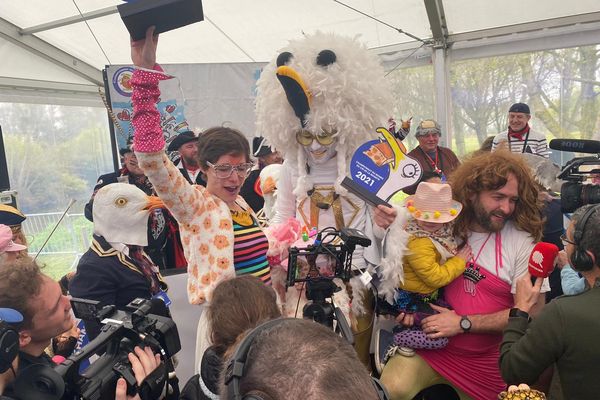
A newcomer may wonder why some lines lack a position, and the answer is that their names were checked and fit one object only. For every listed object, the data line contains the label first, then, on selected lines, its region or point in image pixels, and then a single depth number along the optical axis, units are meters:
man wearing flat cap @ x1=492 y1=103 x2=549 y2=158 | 3.92
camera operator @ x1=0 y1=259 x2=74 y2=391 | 1.21
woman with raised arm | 1.44
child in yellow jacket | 1.71
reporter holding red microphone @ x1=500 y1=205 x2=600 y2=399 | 1.23
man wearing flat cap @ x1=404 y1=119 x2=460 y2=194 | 3.98
